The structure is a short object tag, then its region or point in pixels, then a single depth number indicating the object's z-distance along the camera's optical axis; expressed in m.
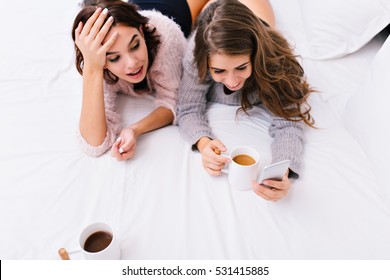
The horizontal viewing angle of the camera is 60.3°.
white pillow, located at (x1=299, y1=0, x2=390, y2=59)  1.20
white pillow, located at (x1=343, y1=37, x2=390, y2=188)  0.90
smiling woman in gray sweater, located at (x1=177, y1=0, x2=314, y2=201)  0.88
